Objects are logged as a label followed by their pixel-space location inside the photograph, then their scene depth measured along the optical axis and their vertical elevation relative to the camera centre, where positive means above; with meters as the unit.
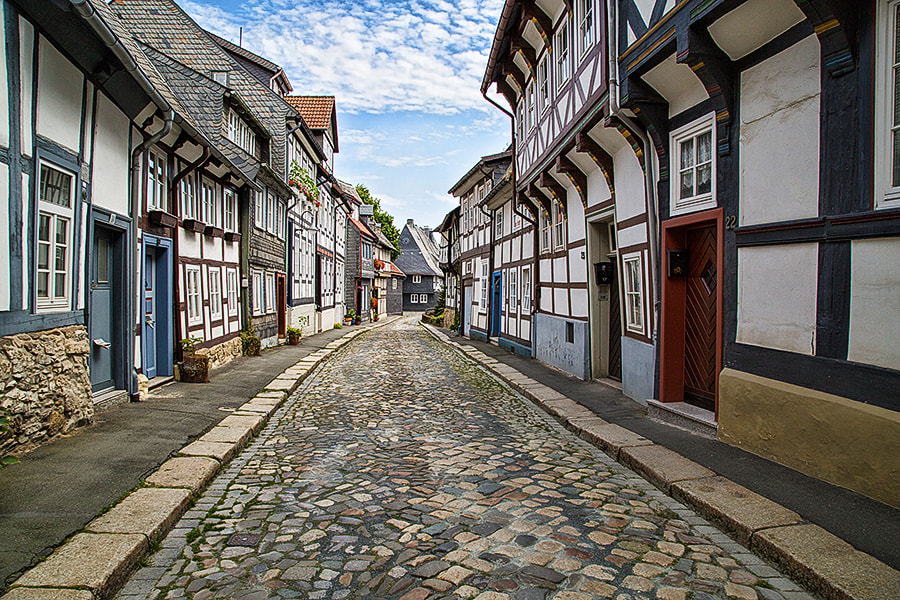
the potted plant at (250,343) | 15.10 -1.28
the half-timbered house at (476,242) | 22.34 +2.22
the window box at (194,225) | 10.75 +1.26
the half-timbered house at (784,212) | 4.39 +0.76
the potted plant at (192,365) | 10.20 -1.24
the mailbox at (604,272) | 10.55 +0.38
